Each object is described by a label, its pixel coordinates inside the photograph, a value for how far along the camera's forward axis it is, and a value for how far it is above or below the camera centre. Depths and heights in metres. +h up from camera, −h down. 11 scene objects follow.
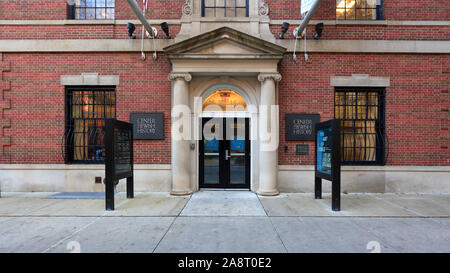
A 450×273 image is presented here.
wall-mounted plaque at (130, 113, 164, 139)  7.05 +0.39
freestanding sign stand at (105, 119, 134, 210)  5.32 -0.54
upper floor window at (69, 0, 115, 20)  7.45 +4.60
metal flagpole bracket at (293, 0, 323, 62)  5.74 +3.58
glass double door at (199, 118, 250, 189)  7.36 -0.59
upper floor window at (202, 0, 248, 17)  7.36 +4.58
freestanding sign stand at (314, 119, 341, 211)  5.23 -0.56
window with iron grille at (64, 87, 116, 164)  7.29 +0.62
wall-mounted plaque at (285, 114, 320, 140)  7.03 +0.36
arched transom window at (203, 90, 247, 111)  7.38 +1.27
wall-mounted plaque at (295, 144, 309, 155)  7.07 -0.43
